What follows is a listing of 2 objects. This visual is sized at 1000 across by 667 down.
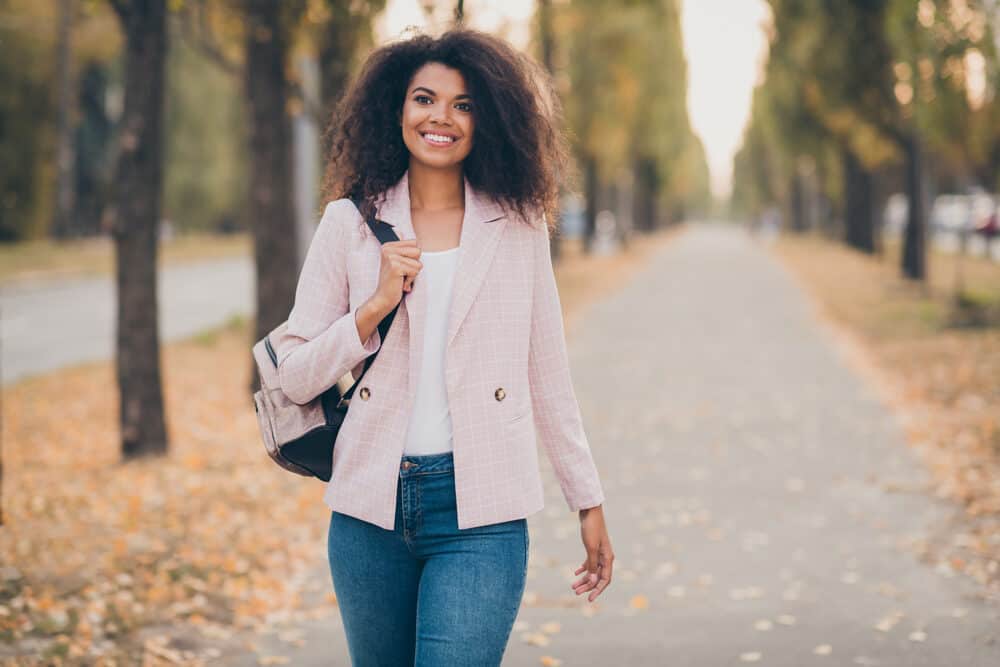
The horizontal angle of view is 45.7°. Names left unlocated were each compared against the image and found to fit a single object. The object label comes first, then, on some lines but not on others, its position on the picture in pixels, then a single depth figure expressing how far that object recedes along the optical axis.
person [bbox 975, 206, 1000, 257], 29.10
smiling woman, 2.50
